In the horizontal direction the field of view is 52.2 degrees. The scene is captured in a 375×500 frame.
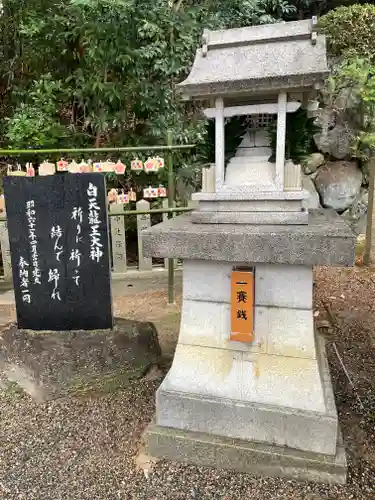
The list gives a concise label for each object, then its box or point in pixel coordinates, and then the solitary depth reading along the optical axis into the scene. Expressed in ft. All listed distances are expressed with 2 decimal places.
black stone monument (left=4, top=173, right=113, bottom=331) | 12.55
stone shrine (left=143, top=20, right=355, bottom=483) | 8.25
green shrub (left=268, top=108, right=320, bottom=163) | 8.84
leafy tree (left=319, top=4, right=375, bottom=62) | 29.25
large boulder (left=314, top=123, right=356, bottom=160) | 28.78
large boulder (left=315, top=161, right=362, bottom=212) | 29.01
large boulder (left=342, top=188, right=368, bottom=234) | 29.66
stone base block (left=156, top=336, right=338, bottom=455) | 8.67
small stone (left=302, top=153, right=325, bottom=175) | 29.68
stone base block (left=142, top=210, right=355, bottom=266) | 7.52
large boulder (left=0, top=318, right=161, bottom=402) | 11.91
